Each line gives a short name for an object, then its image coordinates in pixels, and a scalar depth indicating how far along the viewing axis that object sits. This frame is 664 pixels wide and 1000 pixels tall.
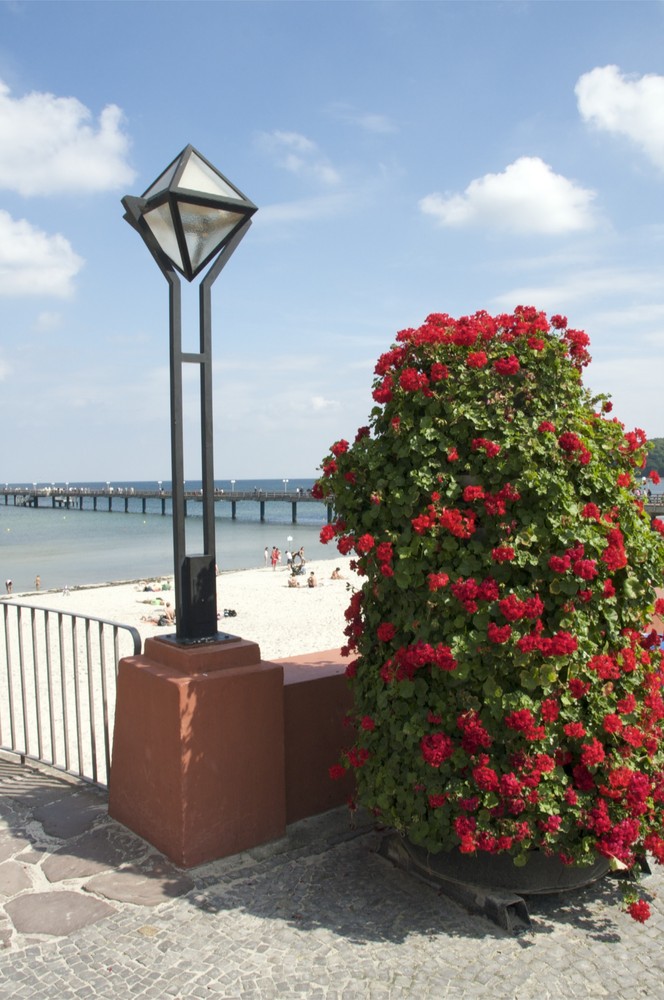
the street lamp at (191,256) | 3.80
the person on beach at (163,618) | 19.72
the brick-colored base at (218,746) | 3.49
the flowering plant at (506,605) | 2.95
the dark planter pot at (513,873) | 3.18
